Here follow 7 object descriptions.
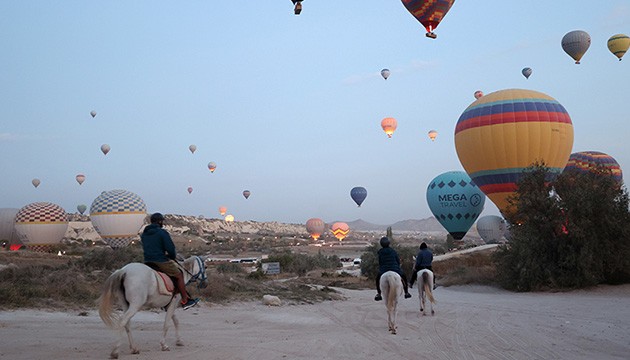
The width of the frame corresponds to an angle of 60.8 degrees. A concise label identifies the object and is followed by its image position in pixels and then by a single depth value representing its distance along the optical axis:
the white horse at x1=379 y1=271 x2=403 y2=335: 12.14
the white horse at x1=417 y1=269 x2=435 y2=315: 15.37
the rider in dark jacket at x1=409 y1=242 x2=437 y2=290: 15.88
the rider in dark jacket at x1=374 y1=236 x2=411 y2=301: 12.80
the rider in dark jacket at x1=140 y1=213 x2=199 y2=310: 9.78
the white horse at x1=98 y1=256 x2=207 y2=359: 8.83
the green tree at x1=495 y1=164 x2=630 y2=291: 22.16
